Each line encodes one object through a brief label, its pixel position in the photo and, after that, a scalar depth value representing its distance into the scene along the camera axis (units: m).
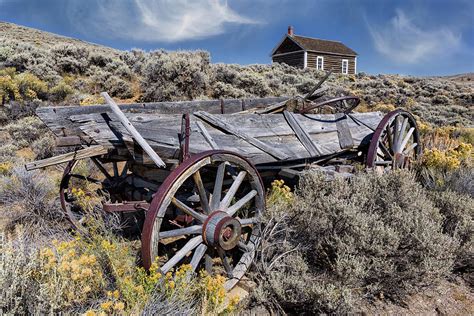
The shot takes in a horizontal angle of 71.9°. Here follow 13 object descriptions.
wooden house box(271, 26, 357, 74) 28.89
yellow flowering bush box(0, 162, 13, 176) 5.47
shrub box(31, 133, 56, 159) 6.83
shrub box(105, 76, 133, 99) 10.16
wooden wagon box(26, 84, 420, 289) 2.55
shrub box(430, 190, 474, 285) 3.08
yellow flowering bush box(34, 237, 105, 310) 1.70
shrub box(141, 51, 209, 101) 9.66
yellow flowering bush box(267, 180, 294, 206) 3.24
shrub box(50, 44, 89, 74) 11.93
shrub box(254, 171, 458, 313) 2.51
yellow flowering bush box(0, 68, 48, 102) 9.15
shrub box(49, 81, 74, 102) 9.56
